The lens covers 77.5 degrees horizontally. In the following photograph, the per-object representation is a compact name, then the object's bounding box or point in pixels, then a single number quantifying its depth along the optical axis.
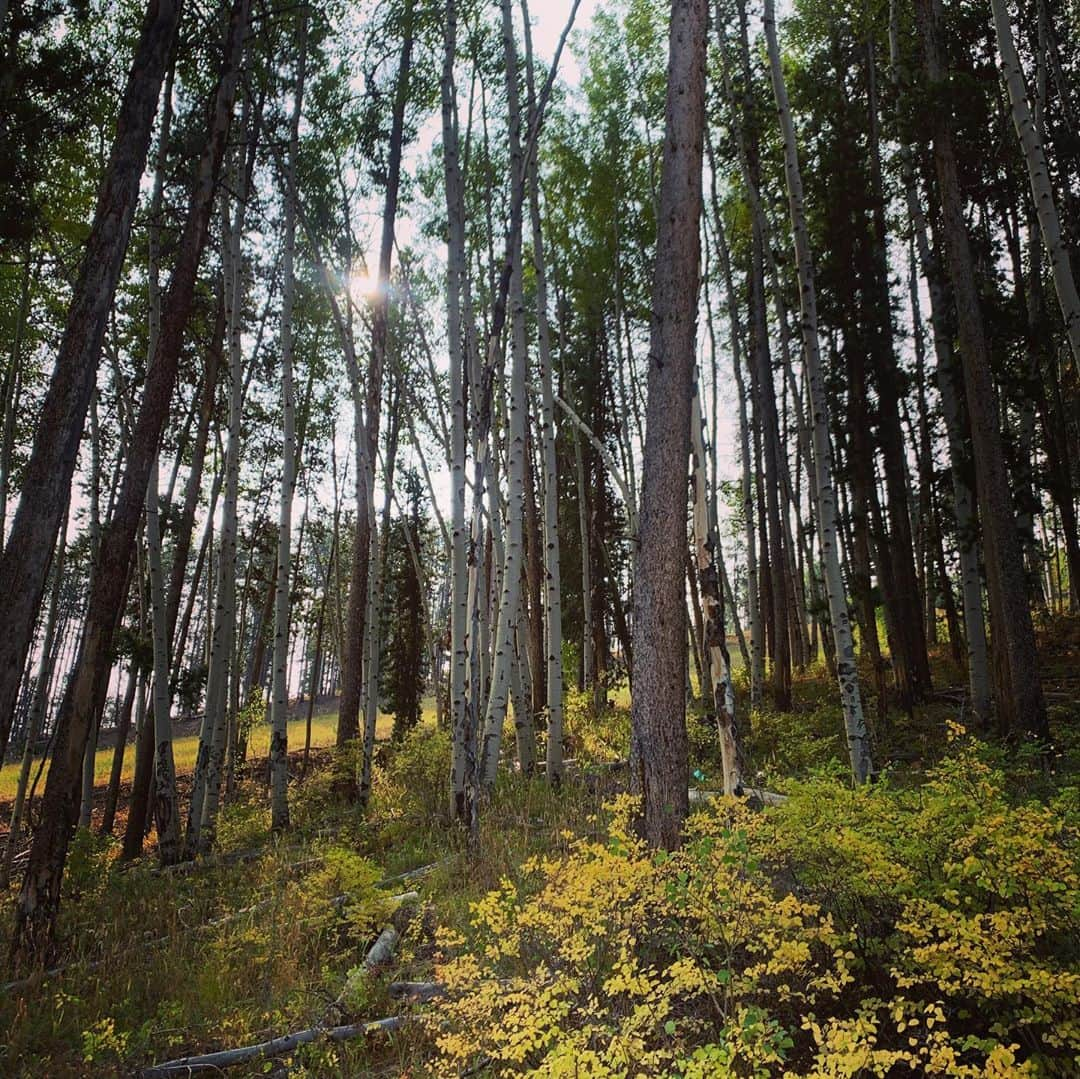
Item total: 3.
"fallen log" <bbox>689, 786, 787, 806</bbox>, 5.69
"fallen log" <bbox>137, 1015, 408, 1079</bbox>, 3.46
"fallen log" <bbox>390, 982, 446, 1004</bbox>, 3.85
